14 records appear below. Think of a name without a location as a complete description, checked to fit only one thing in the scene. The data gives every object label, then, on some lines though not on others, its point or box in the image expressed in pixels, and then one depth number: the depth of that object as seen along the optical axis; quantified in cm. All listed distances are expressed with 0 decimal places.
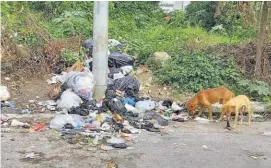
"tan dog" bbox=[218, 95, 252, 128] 695
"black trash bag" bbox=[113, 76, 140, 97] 827
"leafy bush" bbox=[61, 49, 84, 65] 931
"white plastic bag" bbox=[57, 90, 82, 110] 738
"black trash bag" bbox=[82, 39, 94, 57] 965
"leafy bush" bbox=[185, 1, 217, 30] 1487
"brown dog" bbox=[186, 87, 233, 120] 729
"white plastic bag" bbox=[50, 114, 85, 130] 631
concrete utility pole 800
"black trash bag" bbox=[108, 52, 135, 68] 930
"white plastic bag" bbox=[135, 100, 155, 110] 767
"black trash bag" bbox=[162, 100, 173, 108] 791
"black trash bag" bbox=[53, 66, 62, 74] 914
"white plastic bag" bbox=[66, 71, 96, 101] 782
